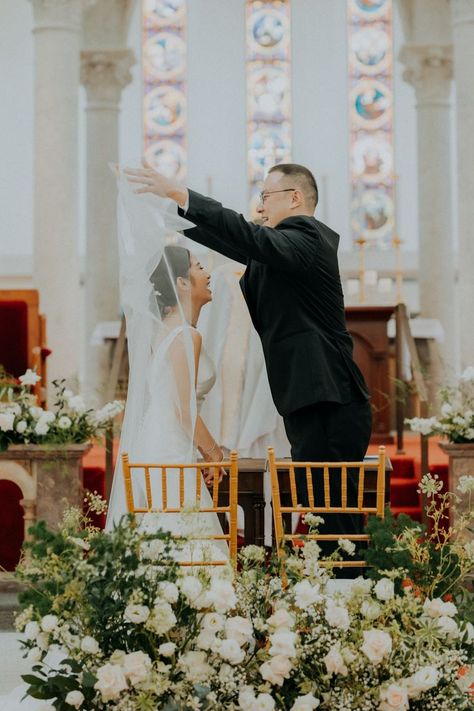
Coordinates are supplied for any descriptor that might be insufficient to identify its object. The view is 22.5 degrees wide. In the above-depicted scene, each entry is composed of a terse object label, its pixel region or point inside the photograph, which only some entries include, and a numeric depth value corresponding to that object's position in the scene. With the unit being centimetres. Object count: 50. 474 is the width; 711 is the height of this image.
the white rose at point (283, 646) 307
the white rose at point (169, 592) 311
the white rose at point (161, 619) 304
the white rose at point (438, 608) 319
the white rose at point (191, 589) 313
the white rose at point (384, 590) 318
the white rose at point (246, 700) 308
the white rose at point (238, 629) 313
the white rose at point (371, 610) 314
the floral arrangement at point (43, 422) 620
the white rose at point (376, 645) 305
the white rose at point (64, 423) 622
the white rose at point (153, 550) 324
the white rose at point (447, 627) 317
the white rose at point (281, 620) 314
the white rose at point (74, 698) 307
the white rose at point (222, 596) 314
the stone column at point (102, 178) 1275
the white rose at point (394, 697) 303
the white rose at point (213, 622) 313
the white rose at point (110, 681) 296
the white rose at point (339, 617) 313
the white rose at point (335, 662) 307
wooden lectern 1059
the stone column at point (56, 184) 942
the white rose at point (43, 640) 316
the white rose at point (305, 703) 305
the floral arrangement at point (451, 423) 634
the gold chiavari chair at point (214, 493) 365
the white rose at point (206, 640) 311
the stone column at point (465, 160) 921
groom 464
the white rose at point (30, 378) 625
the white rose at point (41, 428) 618
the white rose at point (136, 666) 299
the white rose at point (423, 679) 304
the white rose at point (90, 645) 307
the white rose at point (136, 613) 303
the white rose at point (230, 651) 308
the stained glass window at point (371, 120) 1658
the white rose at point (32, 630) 317
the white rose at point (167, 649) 304
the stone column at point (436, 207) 1259
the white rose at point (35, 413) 626
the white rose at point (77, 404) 645
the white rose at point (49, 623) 312
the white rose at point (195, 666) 307
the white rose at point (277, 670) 306
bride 477
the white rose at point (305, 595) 320
